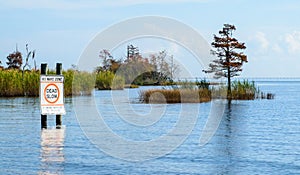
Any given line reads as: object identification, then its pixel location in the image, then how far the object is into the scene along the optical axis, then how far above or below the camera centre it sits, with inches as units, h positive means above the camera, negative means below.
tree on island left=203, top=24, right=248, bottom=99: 1951.3 +113.6
